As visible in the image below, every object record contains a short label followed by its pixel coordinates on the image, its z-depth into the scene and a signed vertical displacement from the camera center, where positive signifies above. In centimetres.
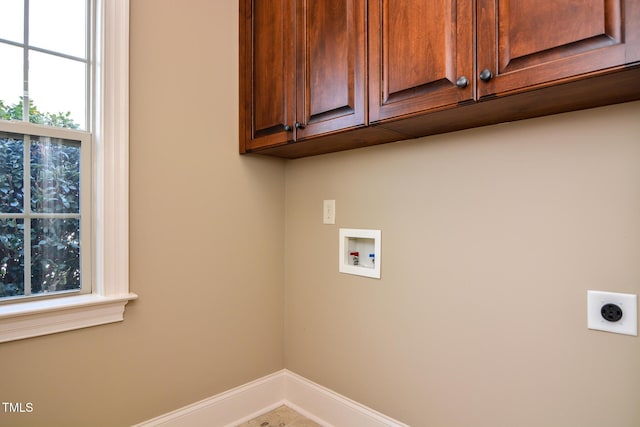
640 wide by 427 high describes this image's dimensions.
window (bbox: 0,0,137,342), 139 +22
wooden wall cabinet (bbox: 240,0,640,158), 94 +50
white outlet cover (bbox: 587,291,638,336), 111 -31
